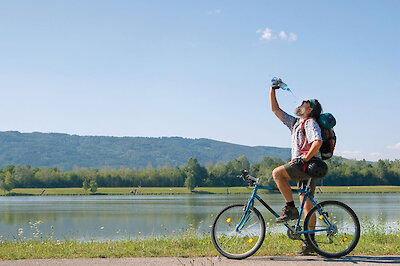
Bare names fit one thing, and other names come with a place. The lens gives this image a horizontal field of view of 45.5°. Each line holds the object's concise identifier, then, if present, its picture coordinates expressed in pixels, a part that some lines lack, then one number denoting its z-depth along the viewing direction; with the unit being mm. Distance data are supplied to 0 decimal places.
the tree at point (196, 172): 133625
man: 6715
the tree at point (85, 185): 130625
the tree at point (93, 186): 128375
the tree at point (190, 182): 129375
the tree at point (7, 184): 126438
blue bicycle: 6805
